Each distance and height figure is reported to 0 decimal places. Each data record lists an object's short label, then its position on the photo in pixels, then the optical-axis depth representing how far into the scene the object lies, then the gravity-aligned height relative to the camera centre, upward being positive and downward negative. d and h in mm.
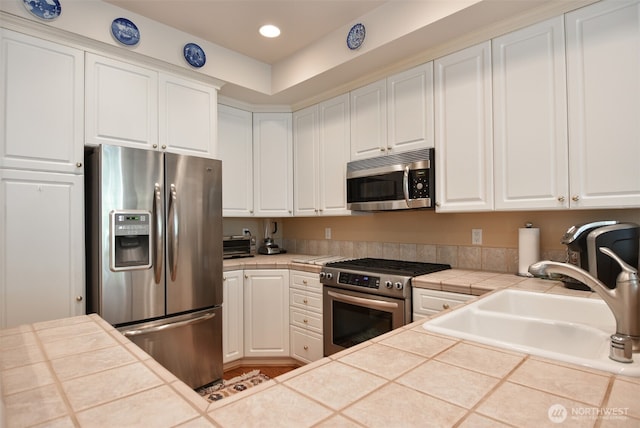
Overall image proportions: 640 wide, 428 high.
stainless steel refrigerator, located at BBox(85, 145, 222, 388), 2074 -213
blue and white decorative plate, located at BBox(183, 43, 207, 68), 2606 +1272
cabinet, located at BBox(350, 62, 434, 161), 2416 +782
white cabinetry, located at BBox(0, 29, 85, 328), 1852 +231
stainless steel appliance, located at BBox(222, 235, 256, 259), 3223 -264
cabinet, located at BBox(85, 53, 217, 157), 2199 +791
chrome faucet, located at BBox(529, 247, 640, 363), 807 -232
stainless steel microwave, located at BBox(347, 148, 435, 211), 2371 +263
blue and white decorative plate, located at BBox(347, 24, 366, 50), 2430 +1301
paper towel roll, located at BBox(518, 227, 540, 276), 2061 -193
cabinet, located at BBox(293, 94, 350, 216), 2998 +563
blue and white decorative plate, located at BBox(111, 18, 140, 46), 2252 +1265
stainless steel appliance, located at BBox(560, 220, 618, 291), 1615 -120
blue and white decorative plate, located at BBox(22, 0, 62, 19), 1932 +1227
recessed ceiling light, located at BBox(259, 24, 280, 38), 2547 +1419
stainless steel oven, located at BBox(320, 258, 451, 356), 2160 -547
